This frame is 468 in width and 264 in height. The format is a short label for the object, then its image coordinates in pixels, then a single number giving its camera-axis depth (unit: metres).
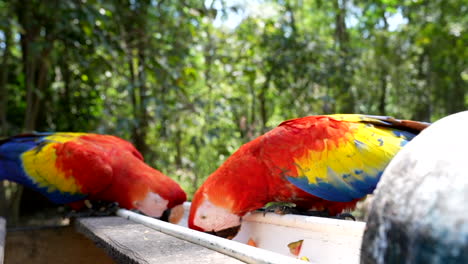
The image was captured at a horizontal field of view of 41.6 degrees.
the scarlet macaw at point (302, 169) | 0.81
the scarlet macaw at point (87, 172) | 0.94
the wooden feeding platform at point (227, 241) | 0.53
